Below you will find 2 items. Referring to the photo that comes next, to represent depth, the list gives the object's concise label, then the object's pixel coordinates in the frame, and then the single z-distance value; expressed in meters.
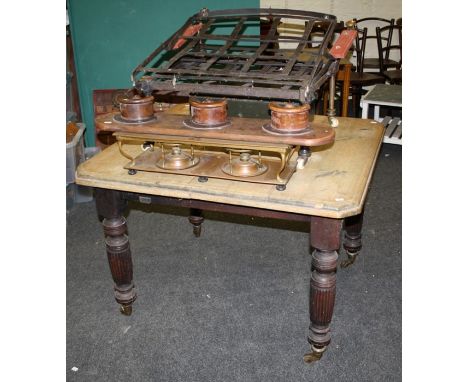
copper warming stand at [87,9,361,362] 1.69
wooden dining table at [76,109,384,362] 1.66
